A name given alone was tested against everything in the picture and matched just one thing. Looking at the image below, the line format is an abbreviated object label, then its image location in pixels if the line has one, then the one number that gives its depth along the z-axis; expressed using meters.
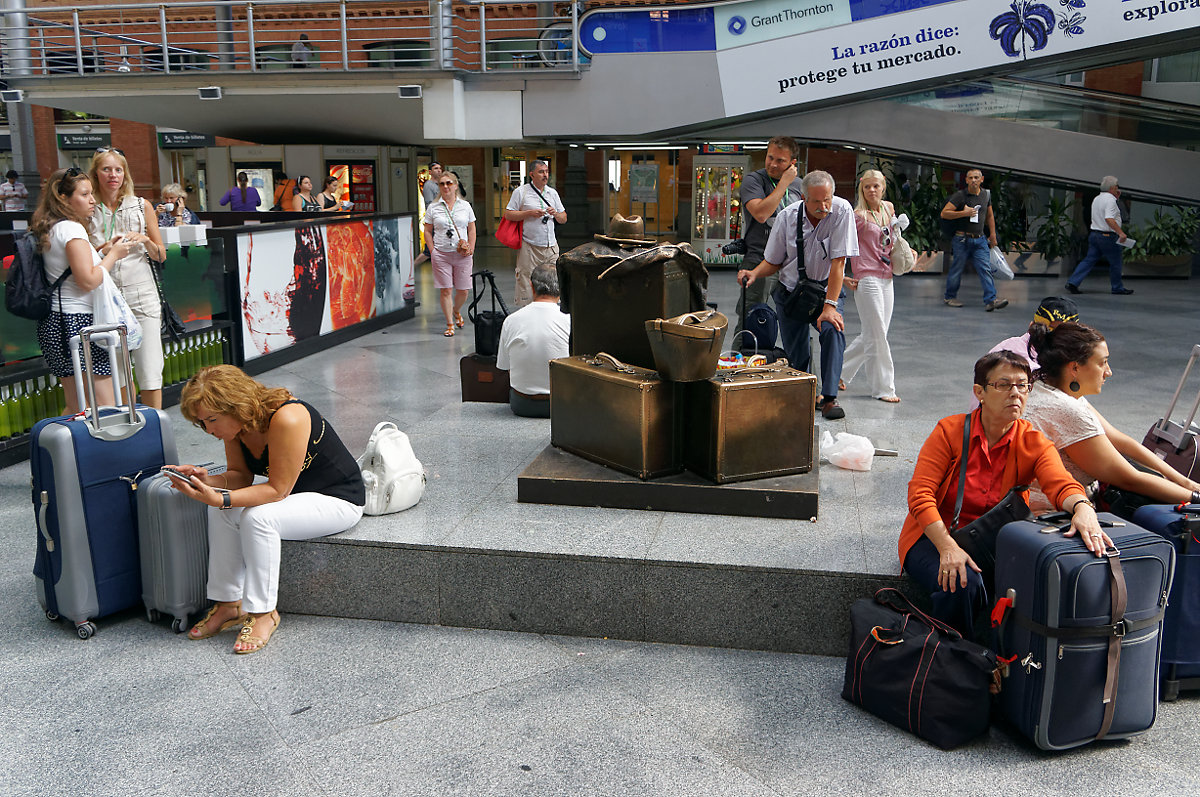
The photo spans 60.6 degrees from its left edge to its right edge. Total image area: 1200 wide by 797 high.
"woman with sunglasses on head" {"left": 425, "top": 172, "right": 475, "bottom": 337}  11.63
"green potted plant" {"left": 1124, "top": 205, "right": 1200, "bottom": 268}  17.56
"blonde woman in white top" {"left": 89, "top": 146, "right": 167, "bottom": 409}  6.38
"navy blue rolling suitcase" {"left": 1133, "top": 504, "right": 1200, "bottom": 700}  3.68
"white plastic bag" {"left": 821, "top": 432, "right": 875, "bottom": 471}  5.61
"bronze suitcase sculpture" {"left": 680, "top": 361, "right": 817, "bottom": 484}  4.74
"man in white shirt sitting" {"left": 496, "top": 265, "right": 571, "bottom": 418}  6.46
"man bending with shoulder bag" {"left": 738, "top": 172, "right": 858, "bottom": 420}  6.83
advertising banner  14.50
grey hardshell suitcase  4.43
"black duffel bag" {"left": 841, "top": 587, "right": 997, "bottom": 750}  3.51
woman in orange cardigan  3.73
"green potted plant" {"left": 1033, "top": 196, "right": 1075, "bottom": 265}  18.33
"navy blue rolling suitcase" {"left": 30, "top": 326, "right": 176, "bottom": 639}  4.30
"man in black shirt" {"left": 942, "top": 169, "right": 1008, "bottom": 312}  13.90
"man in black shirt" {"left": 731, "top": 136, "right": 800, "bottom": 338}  7.36
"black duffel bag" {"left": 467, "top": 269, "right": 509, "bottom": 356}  7.68
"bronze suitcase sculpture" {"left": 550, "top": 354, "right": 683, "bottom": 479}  4.82
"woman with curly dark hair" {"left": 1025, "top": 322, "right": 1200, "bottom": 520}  3.95
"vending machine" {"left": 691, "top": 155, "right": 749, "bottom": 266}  19.80
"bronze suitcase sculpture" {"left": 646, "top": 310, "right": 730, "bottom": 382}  4.60
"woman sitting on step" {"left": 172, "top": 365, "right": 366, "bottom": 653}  4.16
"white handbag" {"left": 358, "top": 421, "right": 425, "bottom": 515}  4.80
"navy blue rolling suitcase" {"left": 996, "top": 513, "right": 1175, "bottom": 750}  3.35
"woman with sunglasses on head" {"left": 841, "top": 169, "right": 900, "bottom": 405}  7.80
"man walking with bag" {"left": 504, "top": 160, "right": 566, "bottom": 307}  11.62
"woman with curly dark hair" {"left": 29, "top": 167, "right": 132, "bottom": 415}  6.01
